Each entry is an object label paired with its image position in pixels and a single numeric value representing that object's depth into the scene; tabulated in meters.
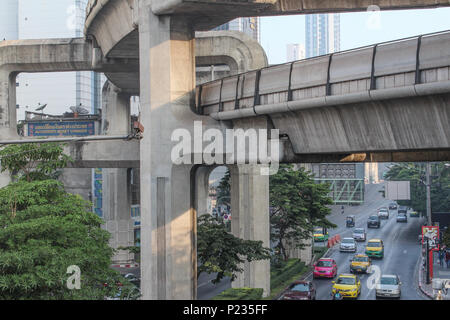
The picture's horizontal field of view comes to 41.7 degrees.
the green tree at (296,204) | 43.38
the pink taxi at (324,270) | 44.03
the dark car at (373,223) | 80.75
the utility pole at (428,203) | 48.51
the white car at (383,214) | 92.75
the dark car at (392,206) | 111.99
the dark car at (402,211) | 92.04
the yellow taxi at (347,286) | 34.97
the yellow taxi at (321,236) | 66.69
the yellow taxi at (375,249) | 53.03
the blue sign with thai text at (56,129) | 42.41
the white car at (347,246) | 58.28
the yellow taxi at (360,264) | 45.00
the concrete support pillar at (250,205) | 31.94
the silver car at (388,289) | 35.66
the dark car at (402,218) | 86.01
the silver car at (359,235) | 66.19
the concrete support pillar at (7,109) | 35.88
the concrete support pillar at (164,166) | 21.78
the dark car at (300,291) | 33.41
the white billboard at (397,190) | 54.25
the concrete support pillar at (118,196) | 51.03
